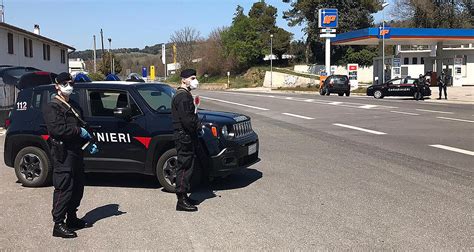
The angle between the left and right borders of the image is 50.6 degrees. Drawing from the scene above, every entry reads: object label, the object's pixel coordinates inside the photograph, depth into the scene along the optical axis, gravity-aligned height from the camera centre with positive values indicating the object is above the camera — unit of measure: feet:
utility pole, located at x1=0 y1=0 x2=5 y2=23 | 124.38 +18.51
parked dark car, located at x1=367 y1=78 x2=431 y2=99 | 108.54 -0.64
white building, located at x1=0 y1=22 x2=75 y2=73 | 97.65 +8.93
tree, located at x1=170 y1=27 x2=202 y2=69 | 394.93 +31.40
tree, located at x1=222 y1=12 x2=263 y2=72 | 289.94 +25.00
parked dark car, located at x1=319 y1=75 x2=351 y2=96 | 135.23 +0.20
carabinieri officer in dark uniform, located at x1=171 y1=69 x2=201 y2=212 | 20.21 -2.03
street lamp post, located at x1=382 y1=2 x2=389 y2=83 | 145.11 +8.46
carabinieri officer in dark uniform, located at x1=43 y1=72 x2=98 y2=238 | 16.96 -1.98
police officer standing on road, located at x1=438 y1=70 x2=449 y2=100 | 104.24 +0.39
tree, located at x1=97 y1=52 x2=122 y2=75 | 230.48 +10.59
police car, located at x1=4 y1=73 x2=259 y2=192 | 23.47 -2.30
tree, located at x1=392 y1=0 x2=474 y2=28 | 230.68 +33.15
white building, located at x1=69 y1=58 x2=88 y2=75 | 303.35 +14.59
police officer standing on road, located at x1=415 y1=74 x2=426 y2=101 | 107.34 -0.42
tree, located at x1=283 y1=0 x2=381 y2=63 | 245.65 +35.66
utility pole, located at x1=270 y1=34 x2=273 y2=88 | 249.88 +7.88
